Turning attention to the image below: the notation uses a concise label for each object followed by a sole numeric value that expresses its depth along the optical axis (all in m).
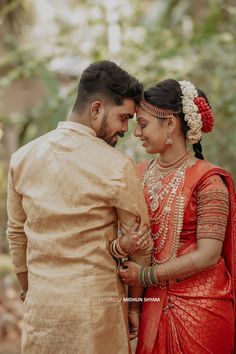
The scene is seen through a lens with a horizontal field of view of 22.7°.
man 2.66
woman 2.86
